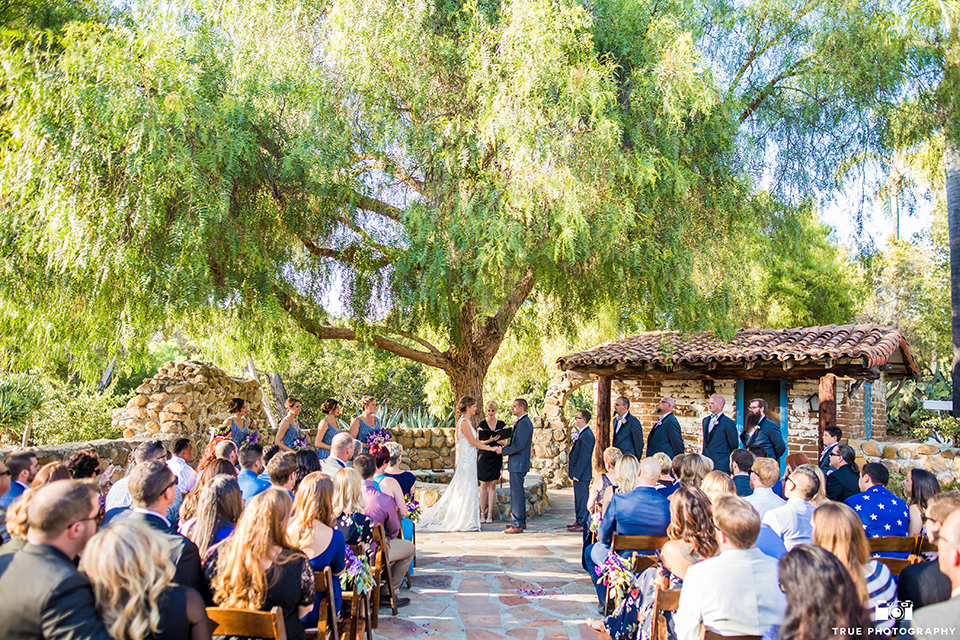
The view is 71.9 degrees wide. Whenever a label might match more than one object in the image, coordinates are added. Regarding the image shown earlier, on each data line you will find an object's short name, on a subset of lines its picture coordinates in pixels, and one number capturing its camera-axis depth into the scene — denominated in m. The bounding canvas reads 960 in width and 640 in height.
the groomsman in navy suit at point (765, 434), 7.58
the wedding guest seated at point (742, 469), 5.52
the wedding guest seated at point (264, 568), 2.85
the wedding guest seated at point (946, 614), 2.26
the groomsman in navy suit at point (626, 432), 8.34
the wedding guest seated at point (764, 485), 4.52
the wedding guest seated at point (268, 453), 5.46
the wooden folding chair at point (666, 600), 3.30
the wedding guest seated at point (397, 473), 5.83
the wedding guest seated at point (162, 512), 2.84
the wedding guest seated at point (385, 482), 5.39
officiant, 8.83
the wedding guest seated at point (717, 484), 4.09
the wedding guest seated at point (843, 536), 2.74
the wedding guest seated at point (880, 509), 4.38
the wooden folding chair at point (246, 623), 2.69
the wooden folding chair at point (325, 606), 3.35
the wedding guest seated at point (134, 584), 2.16
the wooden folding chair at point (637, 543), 4.19
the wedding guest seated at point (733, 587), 2.81
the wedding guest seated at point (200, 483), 3.93
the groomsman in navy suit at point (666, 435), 8.30
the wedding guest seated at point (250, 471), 4.85
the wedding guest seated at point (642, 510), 4.40
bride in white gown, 8.51
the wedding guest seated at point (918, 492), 4.18
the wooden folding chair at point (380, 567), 4.79
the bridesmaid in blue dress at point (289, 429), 8.21
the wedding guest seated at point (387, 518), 5.09
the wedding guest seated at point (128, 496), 4.44
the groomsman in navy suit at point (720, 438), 7.99
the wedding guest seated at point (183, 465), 5.12
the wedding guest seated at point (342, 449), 5.61
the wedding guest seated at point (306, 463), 4.54
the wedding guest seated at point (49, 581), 2.07
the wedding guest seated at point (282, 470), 4.21
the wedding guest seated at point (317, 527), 3.54
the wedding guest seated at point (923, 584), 2.79
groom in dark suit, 8.47
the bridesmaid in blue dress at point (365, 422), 8.38
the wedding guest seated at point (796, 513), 4.12
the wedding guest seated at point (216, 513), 3.25
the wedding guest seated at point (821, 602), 2.12
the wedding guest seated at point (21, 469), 4.12
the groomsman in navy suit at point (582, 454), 8.02
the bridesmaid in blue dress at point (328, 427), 8.07
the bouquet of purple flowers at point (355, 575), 4.05
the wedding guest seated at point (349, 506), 4.34
